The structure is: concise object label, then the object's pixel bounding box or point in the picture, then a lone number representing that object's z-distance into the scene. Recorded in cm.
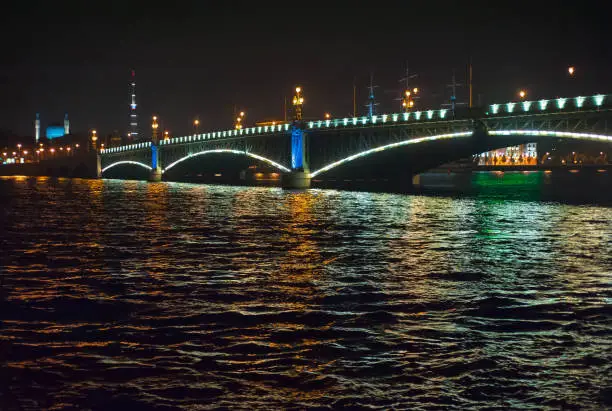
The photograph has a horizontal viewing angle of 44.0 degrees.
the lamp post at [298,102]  9233
